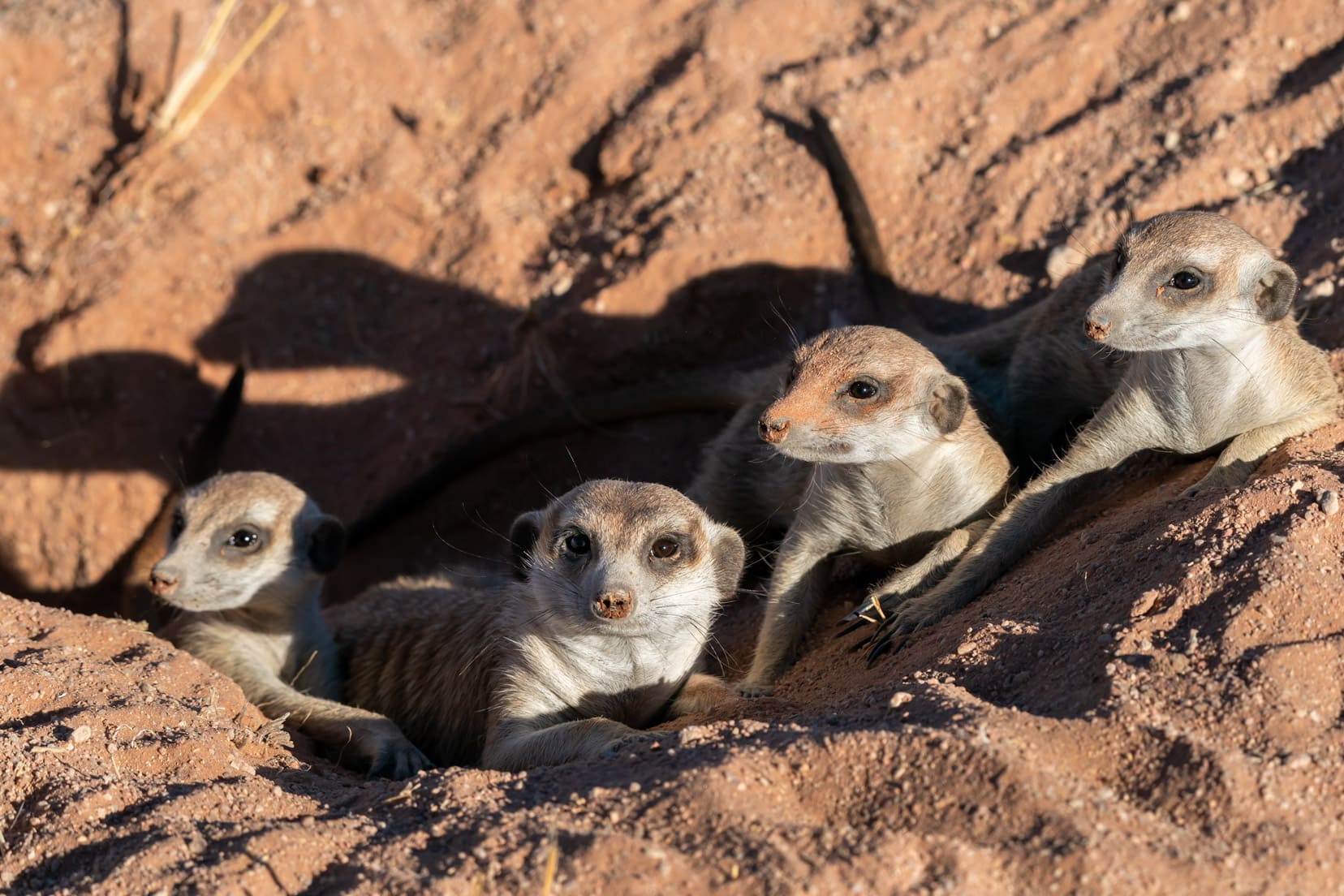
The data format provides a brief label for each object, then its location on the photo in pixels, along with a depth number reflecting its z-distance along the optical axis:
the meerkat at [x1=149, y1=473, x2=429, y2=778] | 8.40
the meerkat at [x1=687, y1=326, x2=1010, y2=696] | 7.43
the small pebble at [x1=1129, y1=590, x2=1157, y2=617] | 5.95
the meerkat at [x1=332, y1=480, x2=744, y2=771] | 6.76
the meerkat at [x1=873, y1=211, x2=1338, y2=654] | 7.33
